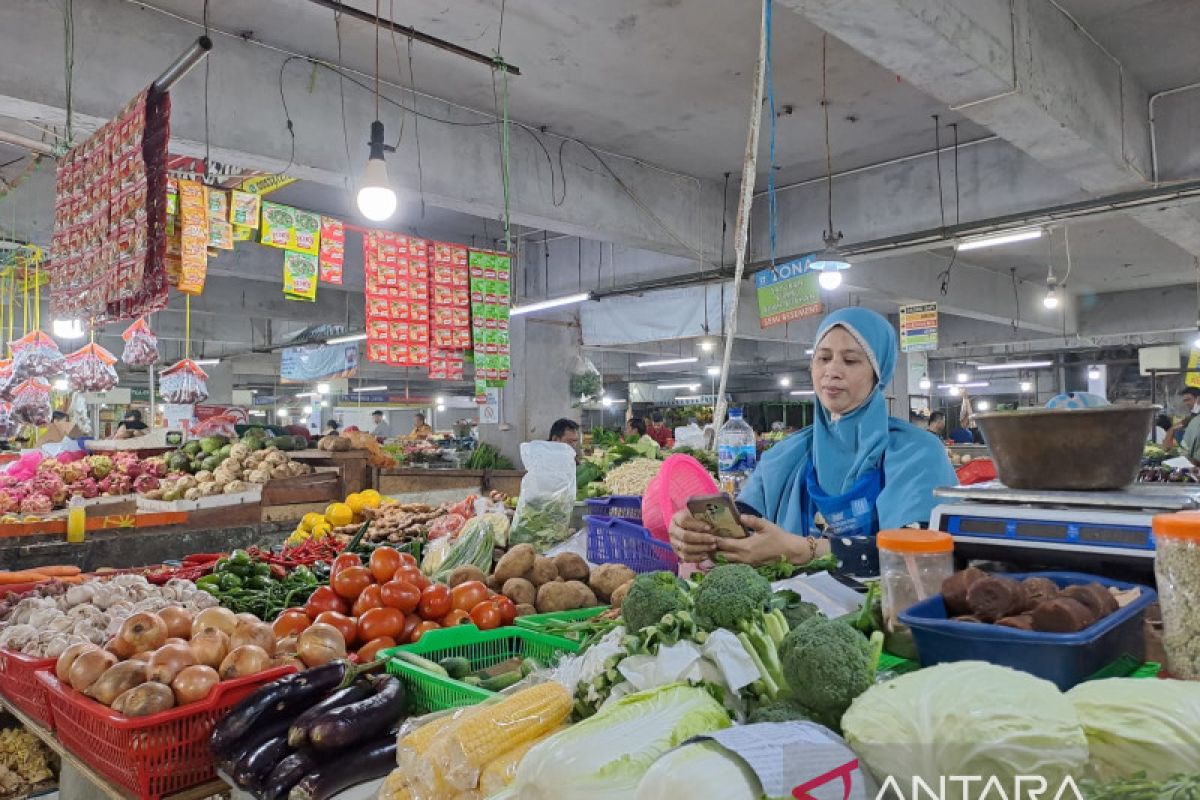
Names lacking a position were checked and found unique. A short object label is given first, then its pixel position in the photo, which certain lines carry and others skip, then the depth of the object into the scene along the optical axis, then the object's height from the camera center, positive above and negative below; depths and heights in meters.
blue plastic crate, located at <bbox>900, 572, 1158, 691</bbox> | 1.06 -0.35
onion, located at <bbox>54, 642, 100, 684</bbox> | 2.56 -0.77
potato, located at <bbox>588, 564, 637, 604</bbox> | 3.17 -0.67
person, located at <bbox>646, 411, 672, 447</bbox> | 12.35 -0.16
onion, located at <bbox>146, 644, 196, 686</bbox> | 2.33 -0.72
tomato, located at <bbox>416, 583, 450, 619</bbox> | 2.90 -0.68
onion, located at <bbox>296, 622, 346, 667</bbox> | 2.54 -0.74
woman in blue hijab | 2.67 -0.17
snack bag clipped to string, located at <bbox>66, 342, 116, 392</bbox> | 7.88 +0.71
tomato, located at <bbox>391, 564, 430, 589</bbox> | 2.96 -0.59
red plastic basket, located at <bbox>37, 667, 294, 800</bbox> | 2.14 -0.91
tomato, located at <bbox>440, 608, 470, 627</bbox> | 2.83 -0.73
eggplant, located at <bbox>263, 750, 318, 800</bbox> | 1.90 -0.88
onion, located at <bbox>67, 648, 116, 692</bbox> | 2.43 -0.76
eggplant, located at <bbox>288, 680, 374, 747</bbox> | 2.01 -0.77
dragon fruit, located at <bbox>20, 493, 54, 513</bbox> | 6.19 -0.54
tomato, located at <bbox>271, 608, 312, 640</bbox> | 2.81 -0.73
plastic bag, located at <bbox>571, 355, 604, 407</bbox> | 13.02 +0.75
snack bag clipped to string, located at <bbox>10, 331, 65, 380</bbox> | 7.71 +0.86
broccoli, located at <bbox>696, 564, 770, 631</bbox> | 1.39 -0.34
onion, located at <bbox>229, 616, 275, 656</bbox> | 2.63 -0.73
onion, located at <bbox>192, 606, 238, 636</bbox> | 2.71 -0.68
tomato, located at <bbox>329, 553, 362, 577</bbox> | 3.12 -0.57
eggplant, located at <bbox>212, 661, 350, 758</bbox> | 2.14 -0.79
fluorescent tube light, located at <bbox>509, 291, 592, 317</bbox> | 10.37 +1.75
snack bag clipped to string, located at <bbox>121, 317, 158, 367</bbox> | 7.20 +0.93
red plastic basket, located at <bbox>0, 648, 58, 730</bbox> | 2.79 -0.98
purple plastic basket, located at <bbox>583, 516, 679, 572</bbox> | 3.30 -0.58
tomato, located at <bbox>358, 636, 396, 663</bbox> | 2.60 -0.77
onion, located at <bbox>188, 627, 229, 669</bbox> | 2.47 -0.72
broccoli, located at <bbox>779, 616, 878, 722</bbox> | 1.11 -0.38
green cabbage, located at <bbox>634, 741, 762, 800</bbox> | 0.93 -0.46
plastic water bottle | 4.91 -0.24
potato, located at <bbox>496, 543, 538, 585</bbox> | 3.37 -0.62
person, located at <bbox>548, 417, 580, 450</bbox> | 10.07 -0.07
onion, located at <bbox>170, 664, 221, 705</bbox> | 2.28 -0.77
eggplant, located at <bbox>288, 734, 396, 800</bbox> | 1.87 -0.89
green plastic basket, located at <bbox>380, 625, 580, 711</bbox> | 2.12 -0.75
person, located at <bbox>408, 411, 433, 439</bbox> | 16.78 -0.02
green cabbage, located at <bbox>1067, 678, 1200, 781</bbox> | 0.88 -0.39
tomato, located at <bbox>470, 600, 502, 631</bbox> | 2.77 -0.71
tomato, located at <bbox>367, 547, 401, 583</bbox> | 3.04 -0.55
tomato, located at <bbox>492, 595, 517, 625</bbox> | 2.88 -0.71
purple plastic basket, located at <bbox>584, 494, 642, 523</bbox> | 3.98 -0.45
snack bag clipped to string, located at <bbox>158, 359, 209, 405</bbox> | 8.27 +0.59
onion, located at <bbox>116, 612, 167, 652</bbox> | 2.63 -0.70
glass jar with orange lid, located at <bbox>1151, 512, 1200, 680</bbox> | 1.15 -0.29
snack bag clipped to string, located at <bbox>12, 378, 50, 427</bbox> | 7.96 +0.41
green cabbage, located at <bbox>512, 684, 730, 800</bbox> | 1.08 -0.49
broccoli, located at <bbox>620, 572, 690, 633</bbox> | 1.49 -0.37
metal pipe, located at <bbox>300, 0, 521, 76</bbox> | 4.37 +2.38
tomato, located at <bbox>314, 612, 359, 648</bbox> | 2.75 -0.72
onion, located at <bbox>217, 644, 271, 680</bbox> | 2.42 -0.75
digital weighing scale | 1.46 -0.23
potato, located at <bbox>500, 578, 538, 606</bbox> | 3.16 -0.71
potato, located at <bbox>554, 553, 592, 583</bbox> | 3.36 -0.65
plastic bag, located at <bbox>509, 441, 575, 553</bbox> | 4.29 -0.42
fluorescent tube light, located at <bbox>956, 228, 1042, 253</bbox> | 7.94 +1.95
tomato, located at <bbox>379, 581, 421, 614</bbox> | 2.87 -0.64
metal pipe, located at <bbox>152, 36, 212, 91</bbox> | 4.09 +2.10
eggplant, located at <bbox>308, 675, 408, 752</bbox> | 1.97 -0.79
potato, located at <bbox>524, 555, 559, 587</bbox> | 3.35 -0.66
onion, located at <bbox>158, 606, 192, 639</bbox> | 2.77 -0.70
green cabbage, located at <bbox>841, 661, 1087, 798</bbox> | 0.87 -0.38
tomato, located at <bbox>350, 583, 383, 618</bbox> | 2.89 -0.66
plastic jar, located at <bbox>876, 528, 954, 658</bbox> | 1.46 -0.30
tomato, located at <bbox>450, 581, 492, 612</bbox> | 2.97 -0.67
